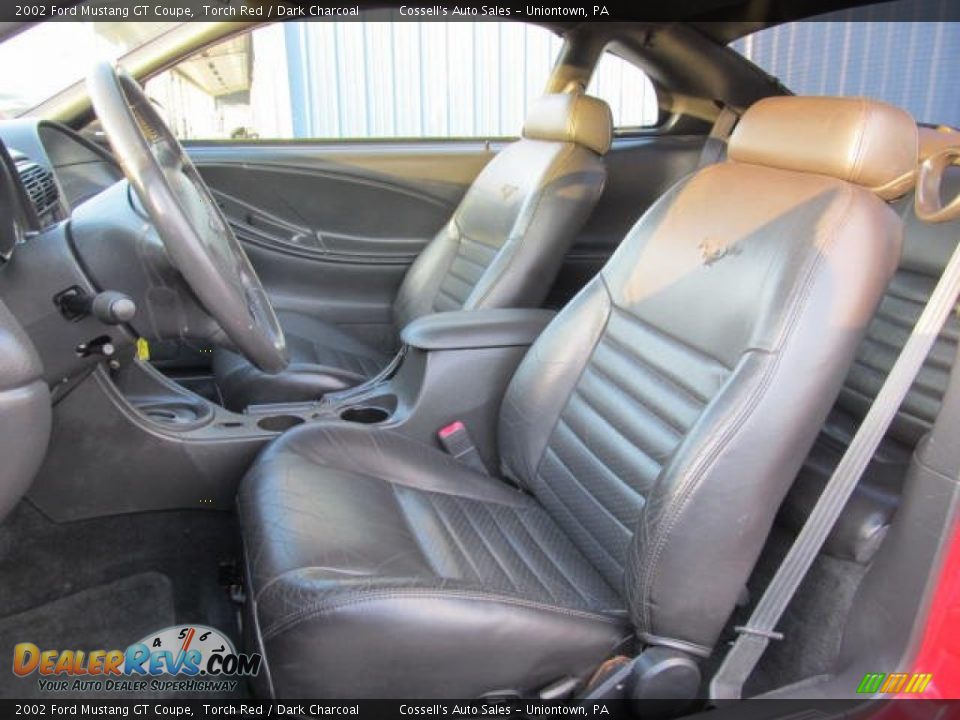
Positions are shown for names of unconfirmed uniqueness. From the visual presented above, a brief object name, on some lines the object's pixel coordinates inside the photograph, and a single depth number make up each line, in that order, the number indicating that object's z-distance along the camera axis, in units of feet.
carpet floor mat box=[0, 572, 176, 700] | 4.88
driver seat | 6.36
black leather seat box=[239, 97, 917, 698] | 3.29
